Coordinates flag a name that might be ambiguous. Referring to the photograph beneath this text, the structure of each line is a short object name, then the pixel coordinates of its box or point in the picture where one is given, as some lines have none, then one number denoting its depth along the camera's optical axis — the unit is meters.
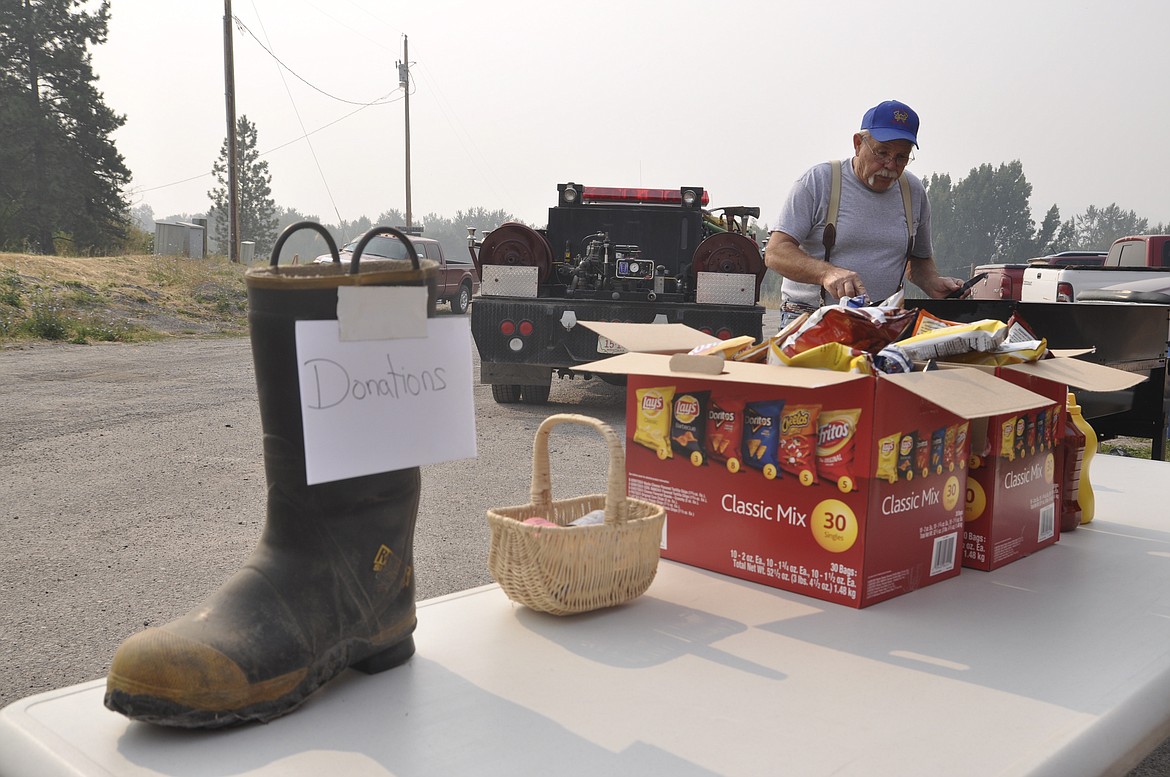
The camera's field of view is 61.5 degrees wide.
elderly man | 2.76
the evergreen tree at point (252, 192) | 69.62
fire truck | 7.01
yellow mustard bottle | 1.75
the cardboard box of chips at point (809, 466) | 1.30
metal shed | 29.09
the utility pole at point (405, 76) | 44.75
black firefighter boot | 0.90
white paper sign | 0.96
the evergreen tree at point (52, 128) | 37.09
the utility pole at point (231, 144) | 24.45
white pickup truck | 12.02
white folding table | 0.89
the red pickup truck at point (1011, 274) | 18.44
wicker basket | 1.25
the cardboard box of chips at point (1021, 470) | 1.52
